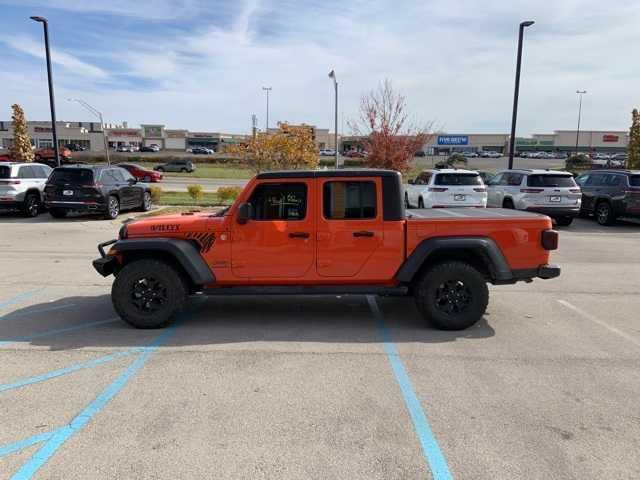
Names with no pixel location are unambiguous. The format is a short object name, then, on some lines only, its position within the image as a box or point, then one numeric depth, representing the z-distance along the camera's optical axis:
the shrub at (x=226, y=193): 17.47
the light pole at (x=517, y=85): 17.96
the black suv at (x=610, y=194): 14.23
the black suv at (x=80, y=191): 13.78
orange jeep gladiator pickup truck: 5.21
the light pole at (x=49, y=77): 17.08
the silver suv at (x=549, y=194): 14.01
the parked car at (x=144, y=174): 34.28
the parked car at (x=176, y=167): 47.22
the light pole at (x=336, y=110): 24.89
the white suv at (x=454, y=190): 13.97
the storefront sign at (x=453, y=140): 93.69
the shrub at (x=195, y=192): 17.20
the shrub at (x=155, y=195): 17.92
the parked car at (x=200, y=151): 83.38
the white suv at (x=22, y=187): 14.23
